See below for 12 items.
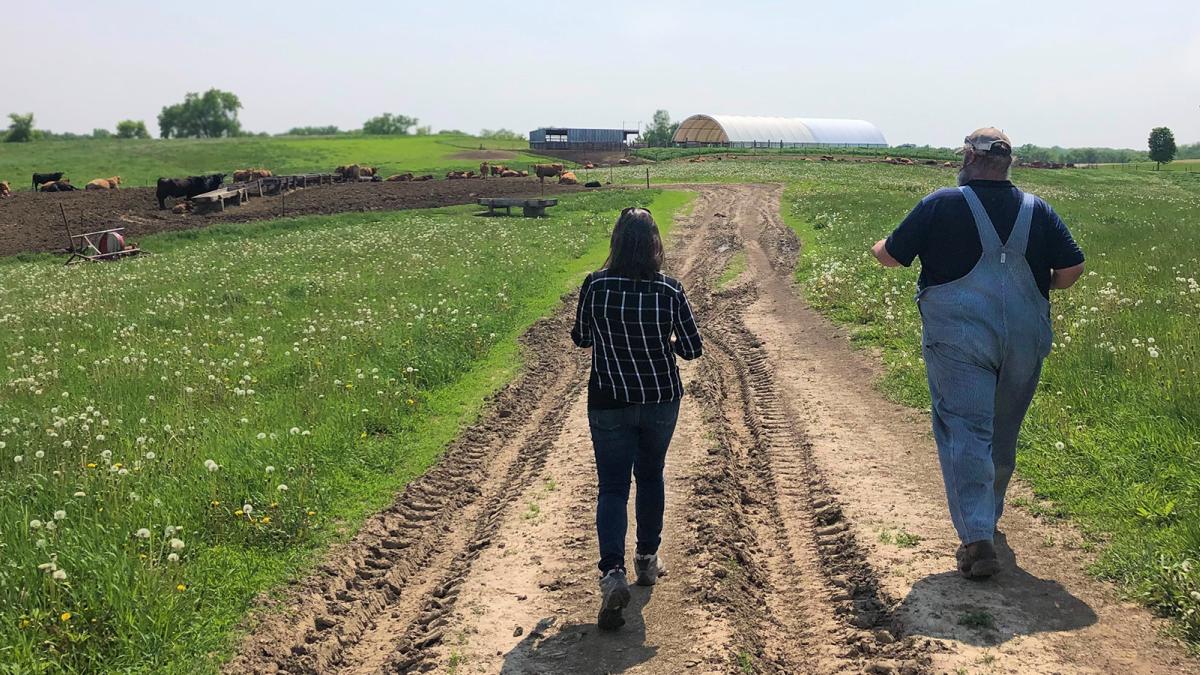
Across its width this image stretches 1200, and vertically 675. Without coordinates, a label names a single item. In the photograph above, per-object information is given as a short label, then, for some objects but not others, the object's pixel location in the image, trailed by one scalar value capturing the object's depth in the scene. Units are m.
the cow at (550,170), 52.37
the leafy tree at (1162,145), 99.62
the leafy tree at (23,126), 106.20
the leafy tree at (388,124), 158.50
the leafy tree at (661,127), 152.60
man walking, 4.91
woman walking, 4.81
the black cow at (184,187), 40.38
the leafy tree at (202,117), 142.88
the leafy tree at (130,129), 137.62
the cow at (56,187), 44.62
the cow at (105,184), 46.58
